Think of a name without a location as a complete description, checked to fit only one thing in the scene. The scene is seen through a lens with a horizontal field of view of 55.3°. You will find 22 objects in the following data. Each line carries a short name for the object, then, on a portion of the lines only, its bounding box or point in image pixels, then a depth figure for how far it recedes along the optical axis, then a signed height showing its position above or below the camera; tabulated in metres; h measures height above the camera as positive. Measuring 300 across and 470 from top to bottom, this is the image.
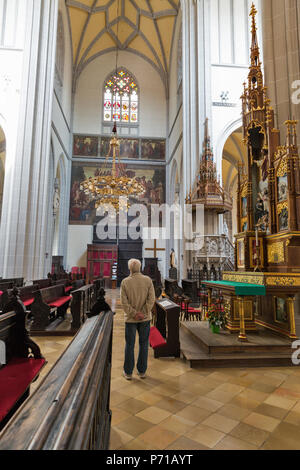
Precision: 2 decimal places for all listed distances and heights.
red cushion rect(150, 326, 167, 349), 4.29 -1.14
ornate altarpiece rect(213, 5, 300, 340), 4.65 +0.95
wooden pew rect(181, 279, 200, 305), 9.01 -0.73
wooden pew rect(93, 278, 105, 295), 8.59 -0.52
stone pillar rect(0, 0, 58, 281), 10.15 +3.90
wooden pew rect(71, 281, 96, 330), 5.58 -0.81
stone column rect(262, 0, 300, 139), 5.46 +4.20
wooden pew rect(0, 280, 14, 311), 7.36 -0.52
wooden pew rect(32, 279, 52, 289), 8.02 -0.49
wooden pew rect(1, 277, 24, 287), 8.31 -0.46
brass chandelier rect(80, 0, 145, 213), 10.96 +3.08
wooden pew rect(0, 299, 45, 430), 2.13 -0.89
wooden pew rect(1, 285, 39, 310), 5.60 -0.63
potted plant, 4.91 -0.90
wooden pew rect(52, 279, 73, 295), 8.85 -0.67
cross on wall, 17.84 +1.12
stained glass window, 21.08 +12.43
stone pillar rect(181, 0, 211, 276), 12.14 +7.92
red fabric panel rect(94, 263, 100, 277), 18.09 -0.18
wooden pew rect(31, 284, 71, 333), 5.53 -0.85
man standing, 3.35 -0.55
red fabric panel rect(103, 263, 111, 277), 18.03 -0.17
